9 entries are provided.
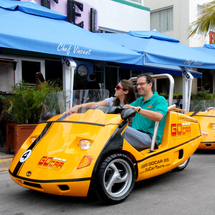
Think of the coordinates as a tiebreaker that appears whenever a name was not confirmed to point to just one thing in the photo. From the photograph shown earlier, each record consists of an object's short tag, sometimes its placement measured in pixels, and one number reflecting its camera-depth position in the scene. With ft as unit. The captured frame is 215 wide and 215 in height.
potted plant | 18.65
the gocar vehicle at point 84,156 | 9.77
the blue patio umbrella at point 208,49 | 35.07
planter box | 18.47
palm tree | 48.51
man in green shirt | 12.13
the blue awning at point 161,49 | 24.80
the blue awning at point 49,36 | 17.38
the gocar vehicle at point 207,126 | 21.29
